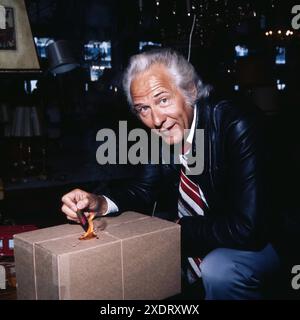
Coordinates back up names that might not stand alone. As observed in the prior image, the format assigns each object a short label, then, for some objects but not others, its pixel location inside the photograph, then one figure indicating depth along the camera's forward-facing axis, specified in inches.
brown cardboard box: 49.7
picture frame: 72.7
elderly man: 70.3
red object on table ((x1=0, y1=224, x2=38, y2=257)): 81.8
